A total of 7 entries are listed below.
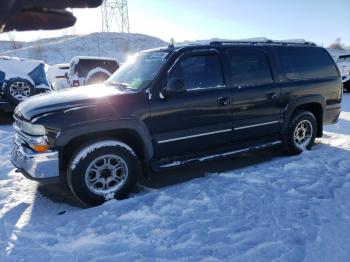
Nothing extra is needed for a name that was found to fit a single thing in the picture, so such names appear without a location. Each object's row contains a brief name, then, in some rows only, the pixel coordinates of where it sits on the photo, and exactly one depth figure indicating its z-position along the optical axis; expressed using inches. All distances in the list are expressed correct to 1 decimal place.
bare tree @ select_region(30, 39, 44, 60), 1622.9
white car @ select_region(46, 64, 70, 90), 536.4
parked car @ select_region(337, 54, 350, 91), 698.2
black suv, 168.9
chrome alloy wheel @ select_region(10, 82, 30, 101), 377.6
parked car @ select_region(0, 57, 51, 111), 374.9
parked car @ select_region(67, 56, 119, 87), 455.4
